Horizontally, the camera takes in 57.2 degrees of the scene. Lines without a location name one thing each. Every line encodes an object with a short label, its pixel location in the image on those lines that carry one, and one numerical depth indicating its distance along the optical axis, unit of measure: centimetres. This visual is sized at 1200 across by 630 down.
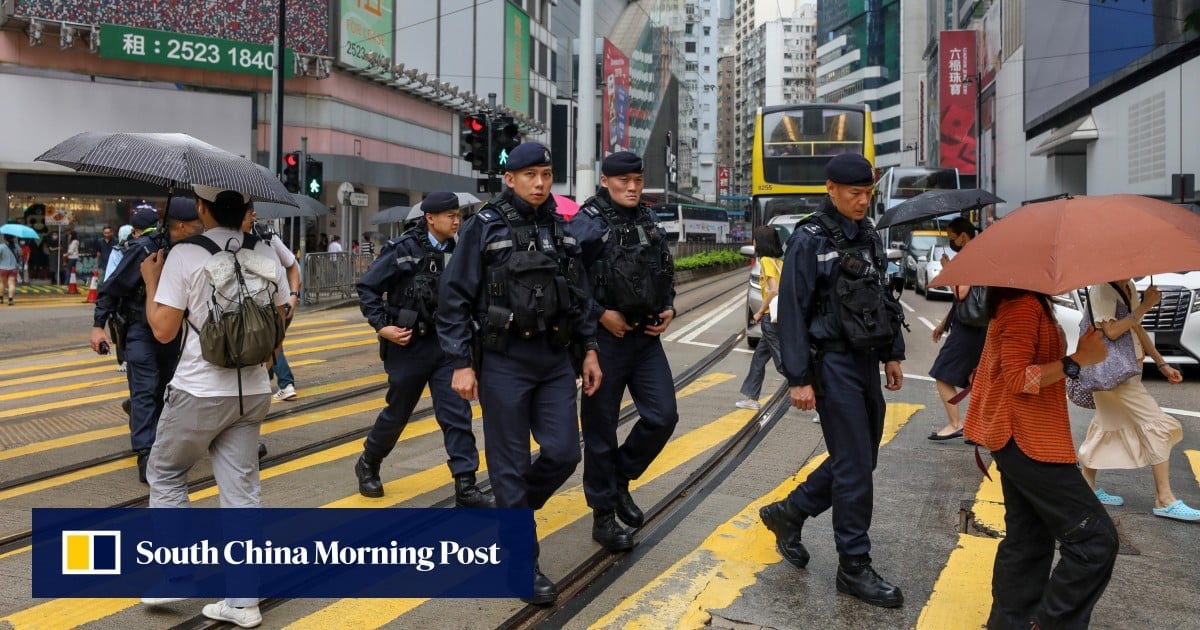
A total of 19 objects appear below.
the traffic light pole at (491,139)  1434
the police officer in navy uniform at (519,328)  462
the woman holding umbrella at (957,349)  773
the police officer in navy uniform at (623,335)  532
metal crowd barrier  2377
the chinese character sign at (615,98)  6825
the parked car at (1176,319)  1209
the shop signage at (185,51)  3088
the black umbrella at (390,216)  1864
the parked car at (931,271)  2591
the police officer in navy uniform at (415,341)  627
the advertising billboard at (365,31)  3631
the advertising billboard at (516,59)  5119
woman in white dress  605
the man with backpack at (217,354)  431
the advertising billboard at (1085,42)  2950
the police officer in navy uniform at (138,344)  685
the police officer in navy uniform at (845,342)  468
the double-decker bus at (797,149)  2494
